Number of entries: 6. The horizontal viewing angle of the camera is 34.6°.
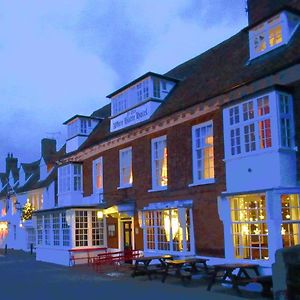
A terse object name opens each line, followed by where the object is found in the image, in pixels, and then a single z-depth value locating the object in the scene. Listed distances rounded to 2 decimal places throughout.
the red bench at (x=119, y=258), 20.83
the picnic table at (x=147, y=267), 17.32
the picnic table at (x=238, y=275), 13.37
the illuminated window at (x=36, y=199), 42.62
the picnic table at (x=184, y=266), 15.97
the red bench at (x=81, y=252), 24.97
